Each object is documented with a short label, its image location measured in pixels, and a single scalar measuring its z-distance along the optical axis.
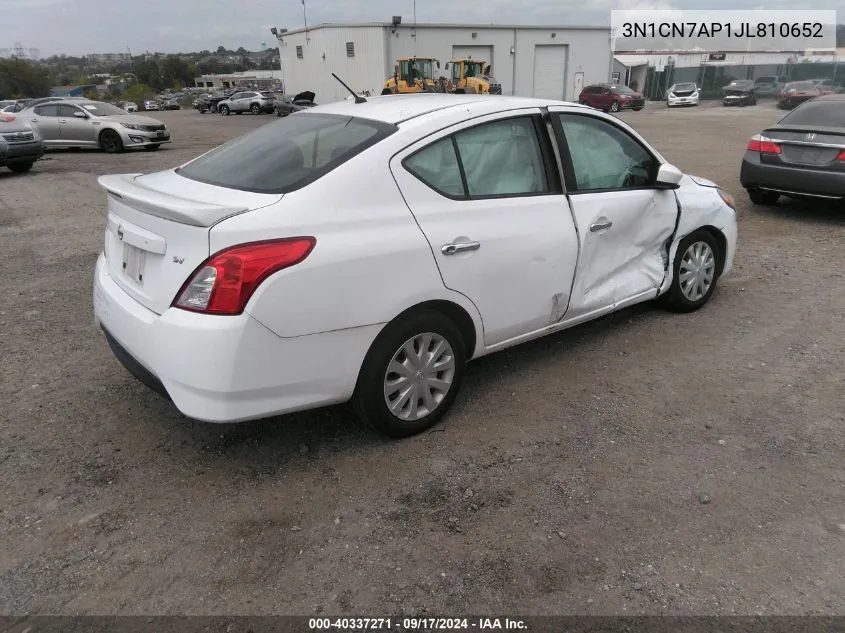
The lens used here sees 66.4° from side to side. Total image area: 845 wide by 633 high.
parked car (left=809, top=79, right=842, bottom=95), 36.66
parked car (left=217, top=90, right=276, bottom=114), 40.31
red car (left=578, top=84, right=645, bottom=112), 35.41
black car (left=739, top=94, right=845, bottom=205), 7.45
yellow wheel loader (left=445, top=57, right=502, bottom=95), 32.34
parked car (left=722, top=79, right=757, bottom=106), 37.88
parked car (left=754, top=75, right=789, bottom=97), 42.62
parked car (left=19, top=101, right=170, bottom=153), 17.41
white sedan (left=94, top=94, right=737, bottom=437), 2.69
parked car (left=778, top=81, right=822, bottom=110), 34.59
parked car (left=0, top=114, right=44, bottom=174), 12.83
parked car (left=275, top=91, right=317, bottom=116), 32.41
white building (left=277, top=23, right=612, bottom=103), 39.60
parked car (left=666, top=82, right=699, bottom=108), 38.41
